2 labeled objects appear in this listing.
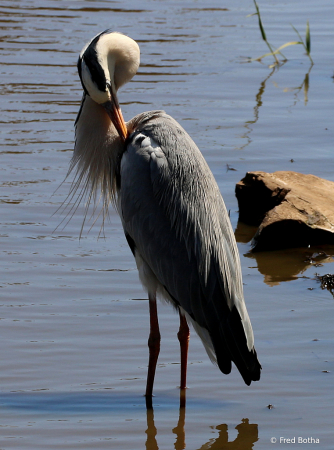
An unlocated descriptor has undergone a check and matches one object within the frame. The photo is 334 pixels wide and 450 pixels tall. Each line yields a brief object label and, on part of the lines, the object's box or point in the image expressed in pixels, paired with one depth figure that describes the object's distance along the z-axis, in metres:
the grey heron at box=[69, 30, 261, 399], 8.70
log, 12.76
